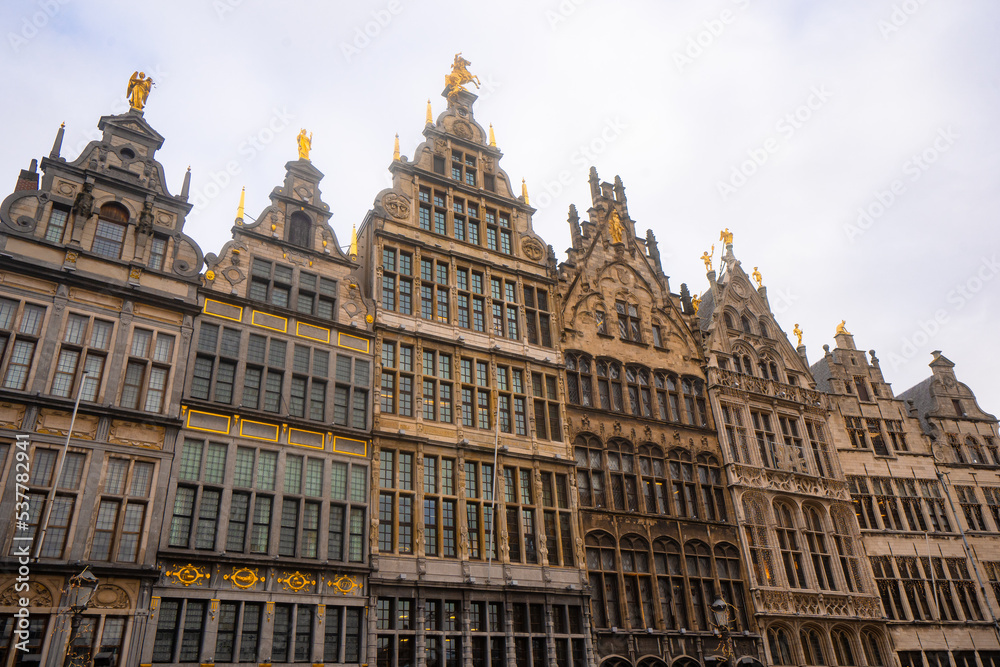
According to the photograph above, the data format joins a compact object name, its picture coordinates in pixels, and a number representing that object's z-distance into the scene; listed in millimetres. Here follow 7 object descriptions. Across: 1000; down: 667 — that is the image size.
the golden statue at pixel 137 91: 26438
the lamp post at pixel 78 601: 15828
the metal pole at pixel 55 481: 18953
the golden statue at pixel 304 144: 29423
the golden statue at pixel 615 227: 36750
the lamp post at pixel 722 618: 21719
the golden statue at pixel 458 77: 36125
